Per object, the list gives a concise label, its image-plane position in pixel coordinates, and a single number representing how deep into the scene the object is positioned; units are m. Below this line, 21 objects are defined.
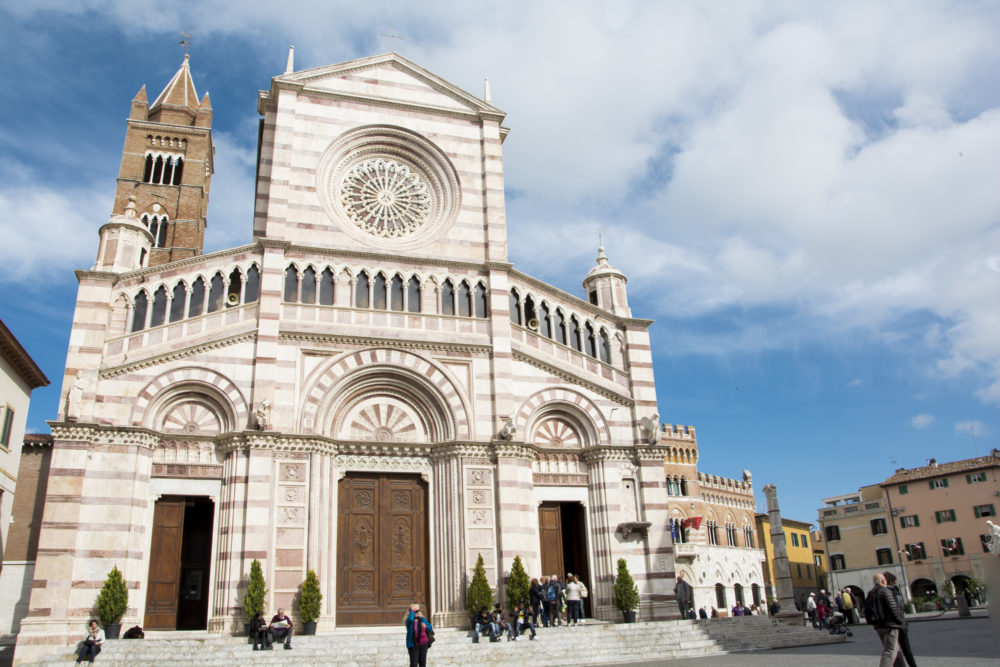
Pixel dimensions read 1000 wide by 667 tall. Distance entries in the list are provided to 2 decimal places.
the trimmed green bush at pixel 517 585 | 21.25
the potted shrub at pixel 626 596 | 22.61
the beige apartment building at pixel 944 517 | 50.50
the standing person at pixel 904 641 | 9.76
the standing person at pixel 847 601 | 27.69
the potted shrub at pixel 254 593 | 19.16
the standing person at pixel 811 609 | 29.38
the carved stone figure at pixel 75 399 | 20.16
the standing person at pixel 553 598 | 21.36
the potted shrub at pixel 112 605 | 18.55
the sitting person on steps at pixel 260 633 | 17.94
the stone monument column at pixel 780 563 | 24.56
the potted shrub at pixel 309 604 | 19.56
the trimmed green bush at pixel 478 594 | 20.97
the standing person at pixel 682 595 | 24.19
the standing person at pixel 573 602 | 22.16
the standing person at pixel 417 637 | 13.18
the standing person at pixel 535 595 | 20.95
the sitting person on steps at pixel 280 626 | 18.31
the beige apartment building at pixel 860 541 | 56.34
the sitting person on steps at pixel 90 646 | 16.89
